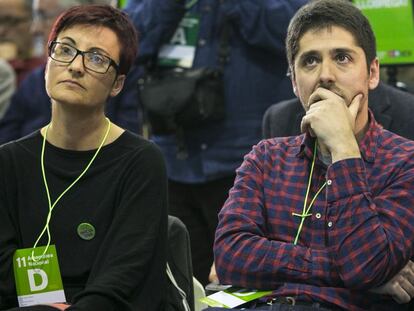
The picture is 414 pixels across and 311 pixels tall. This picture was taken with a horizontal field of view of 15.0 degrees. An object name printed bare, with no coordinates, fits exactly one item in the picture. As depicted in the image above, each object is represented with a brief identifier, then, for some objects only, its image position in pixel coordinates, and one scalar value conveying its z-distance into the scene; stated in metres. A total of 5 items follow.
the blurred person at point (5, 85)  9.47
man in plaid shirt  4.33
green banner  6.43
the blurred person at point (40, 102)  8.27
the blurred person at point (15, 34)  10.22
